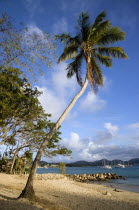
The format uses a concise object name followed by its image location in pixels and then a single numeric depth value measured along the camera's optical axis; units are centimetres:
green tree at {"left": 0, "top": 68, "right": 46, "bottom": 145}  1284
